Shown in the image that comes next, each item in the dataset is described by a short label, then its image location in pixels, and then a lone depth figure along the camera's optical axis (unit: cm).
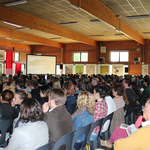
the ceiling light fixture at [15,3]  752
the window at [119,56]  1906
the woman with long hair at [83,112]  311
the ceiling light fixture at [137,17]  966
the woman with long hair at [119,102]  387
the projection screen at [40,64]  1784
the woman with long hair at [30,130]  206
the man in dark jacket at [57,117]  253
